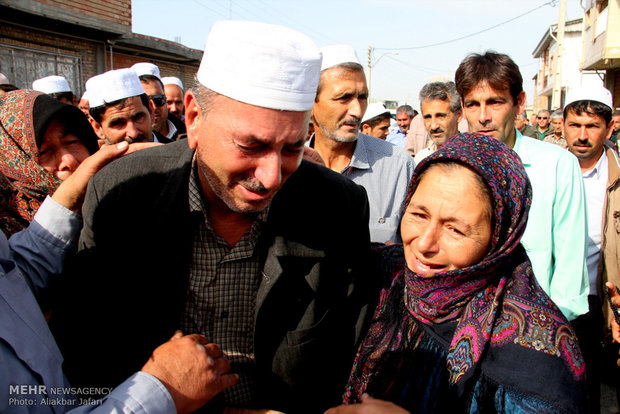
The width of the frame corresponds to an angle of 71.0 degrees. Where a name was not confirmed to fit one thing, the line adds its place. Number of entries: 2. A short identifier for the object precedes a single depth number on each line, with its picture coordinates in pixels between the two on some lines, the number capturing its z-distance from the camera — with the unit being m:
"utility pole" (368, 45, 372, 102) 36.34
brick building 9.62
